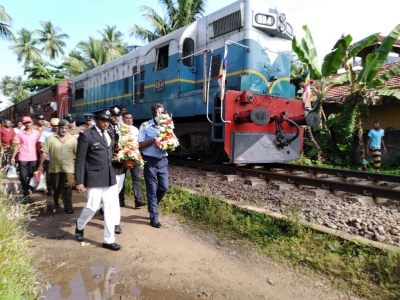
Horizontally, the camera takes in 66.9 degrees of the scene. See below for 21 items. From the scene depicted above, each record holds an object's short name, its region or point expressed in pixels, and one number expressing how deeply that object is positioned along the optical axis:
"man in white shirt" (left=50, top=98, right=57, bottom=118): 15.59
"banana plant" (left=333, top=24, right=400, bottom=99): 9.01
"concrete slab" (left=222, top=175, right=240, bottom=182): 6.34
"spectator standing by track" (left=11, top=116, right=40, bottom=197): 5.58
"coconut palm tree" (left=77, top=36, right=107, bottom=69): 31.08
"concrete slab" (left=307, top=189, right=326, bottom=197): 5.25
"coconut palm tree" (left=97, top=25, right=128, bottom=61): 32.67
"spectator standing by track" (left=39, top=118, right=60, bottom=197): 5.49
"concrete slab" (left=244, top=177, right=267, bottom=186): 5.96
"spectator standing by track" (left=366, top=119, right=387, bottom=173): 8.52
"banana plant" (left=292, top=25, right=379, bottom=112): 9.06
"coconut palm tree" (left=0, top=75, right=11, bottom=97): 62.31
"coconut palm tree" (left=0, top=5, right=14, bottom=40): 15.69
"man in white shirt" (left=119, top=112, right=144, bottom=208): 5.14
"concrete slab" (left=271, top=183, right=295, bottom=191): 5.65
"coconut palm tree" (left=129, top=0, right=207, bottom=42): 22.73
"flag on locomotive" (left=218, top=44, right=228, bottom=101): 6.32
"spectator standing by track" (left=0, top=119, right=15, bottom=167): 7.21
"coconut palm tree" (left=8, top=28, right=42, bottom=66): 40.91
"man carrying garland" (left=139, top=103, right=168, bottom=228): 4.31
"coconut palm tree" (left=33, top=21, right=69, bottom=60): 43.34
